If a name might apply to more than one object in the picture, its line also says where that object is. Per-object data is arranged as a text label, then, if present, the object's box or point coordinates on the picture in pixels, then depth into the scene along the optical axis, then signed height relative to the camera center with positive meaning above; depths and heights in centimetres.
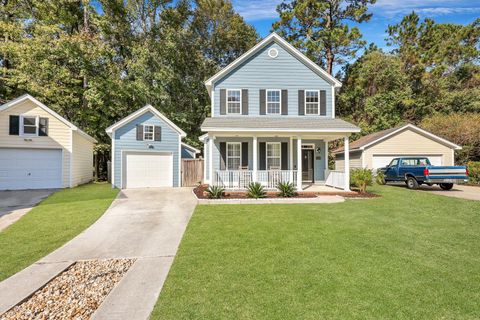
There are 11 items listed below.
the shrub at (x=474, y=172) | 1634 -65
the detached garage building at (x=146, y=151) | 1455 +82
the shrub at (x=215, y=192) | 1020 -121
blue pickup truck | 1269 -59
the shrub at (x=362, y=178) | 1159 -73
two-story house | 1339 +346
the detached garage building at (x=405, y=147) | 1770 +118
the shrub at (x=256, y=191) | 1028 -119
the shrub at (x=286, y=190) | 1048 -118
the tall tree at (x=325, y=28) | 2416 +1458
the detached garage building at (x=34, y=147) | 1355 +102
